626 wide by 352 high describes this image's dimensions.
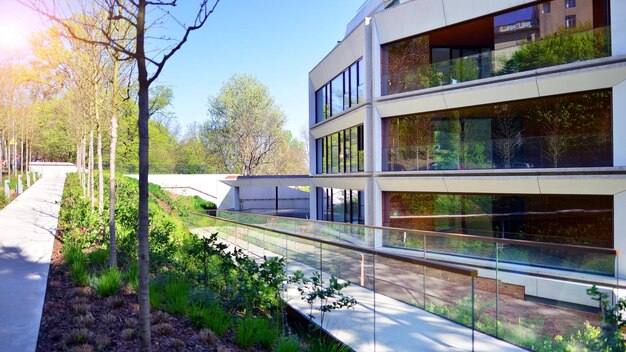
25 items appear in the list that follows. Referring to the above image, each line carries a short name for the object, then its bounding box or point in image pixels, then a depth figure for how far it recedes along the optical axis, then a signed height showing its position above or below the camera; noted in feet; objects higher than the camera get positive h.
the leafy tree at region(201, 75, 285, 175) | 139.33 +19.51
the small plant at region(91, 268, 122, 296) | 18.94 -4.58
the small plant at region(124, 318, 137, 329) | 15.61 -5.22
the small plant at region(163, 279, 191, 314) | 17.93 -5.02
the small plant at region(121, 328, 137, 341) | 14.62 -5.26
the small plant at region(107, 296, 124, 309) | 17.58 -4.97
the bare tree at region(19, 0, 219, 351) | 12.37 +0.02
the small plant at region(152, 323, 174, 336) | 15.40 -5.36
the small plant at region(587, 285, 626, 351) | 13.97 -4.82
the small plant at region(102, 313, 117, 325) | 15.98 -5.16
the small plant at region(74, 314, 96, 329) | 15.34 -5.05
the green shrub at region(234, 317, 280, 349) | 15.44 -5.67
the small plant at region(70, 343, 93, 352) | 12.96 -5.10
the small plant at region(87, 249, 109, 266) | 24.44 -4.34
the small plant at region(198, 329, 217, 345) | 15.10 -5.55
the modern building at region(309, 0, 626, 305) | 41.34 +7.53
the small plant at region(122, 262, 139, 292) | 20.01 -4.66
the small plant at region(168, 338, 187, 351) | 14.23 -5.48
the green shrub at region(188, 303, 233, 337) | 16.26 -5.39
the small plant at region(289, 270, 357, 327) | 17.56 -4.92
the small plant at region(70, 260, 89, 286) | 20.49 -4.52
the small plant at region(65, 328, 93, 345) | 13.94 -5.09
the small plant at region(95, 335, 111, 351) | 13.57 -5.19
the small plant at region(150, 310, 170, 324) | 16.49 -5.32
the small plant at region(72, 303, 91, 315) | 16.53 -4.93
